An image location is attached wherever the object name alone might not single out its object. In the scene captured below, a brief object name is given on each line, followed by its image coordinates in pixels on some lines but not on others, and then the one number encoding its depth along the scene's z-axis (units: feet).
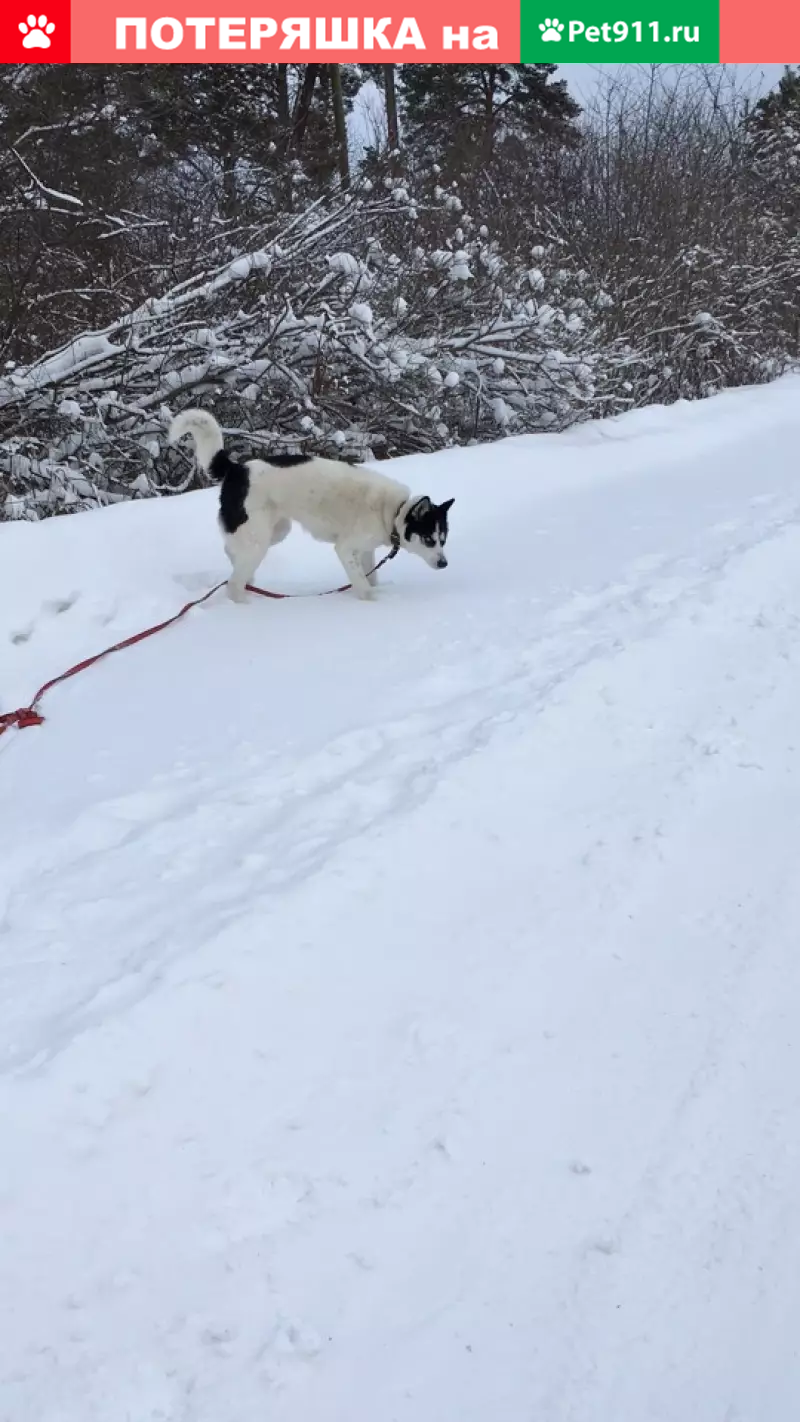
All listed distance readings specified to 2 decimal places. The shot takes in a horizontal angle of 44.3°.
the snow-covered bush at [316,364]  29.35
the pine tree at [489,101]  71.72
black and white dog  20.06
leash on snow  15.61
